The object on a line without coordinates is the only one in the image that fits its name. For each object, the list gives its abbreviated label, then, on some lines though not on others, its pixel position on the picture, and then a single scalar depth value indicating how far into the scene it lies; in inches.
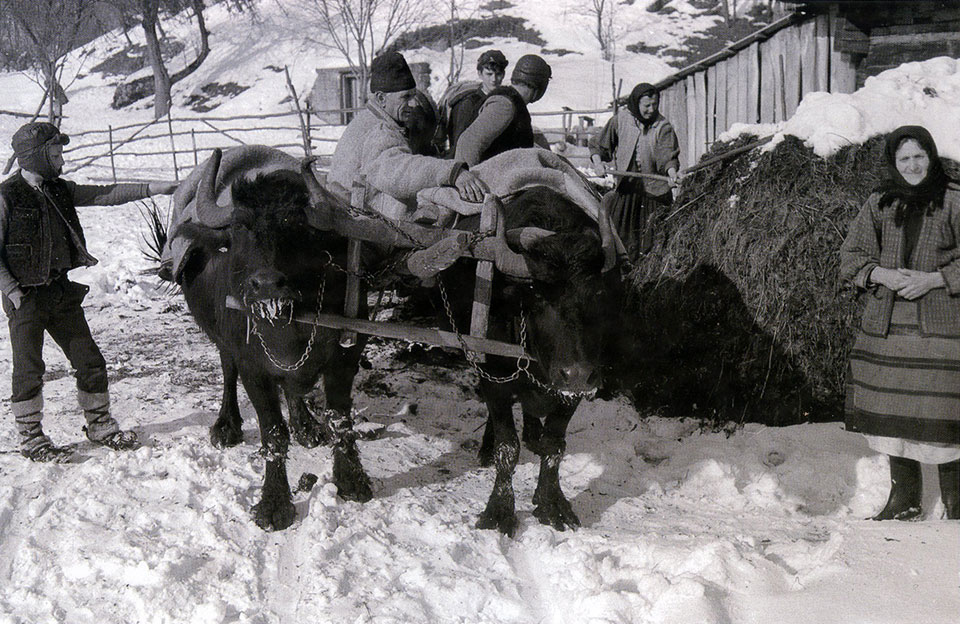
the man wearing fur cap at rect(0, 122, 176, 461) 192.5
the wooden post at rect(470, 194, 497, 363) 156.6
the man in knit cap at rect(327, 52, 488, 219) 183.3
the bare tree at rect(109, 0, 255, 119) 1307.8
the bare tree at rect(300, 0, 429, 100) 1118.4
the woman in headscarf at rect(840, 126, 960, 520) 152.6
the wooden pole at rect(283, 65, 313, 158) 800.9
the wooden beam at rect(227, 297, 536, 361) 161.8
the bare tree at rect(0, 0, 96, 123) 1032.8
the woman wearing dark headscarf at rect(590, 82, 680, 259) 270.1
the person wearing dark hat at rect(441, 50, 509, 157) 232.0
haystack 201.6
